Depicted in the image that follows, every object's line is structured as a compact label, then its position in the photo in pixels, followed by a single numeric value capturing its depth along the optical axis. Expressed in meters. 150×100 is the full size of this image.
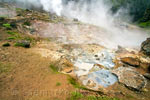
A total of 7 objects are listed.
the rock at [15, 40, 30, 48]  7.13
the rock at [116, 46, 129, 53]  8.91
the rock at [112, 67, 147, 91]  4.68
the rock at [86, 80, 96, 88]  4.59
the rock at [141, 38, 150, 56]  8.16
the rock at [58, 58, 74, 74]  5.32
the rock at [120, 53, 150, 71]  6.63
